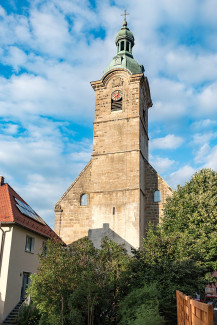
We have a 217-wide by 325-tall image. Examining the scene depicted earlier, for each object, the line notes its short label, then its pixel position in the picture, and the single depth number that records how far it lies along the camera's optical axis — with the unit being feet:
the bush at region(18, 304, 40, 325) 53.88
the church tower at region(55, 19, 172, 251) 88.33
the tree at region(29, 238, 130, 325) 42.70
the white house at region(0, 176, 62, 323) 59.16
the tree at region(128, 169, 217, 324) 49.34
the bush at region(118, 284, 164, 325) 35.40
